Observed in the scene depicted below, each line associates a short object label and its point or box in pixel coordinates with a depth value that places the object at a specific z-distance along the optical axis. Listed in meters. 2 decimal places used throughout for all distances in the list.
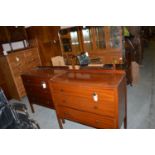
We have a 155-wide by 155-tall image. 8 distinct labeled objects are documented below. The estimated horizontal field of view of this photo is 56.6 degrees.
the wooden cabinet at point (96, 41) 3.55
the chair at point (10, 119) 1.88
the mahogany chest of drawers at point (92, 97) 1.63
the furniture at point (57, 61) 3.51
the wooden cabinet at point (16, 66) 3.20
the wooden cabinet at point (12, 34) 3.32
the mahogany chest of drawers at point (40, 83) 2.31
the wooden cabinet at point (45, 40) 3.90
